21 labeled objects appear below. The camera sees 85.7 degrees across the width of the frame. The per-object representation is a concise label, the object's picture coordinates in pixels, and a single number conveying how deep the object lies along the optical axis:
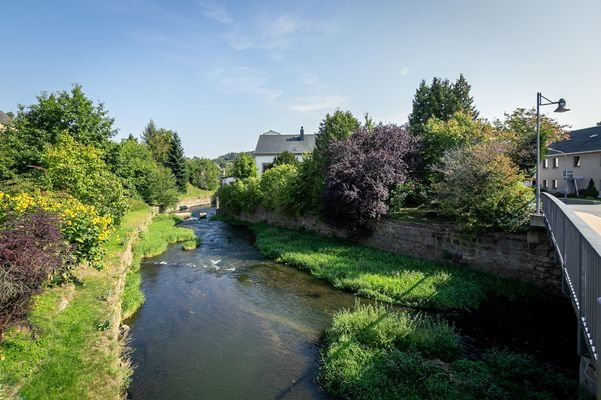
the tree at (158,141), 51.21
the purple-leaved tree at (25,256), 5.67
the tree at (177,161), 48.91
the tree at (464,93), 40.34
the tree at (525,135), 15.67
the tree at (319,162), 19.78
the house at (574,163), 28.25
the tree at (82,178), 13.27
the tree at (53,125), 18.31
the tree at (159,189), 34.22
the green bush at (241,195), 28.85
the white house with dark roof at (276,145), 48.00
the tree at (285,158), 33.03
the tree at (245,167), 40.12
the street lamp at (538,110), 10.53
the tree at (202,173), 59.50
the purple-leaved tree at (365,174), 15.70
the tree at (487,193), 11.61
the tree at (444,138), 16.73
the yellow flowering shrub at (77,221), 8.26
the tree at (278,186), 23.05
